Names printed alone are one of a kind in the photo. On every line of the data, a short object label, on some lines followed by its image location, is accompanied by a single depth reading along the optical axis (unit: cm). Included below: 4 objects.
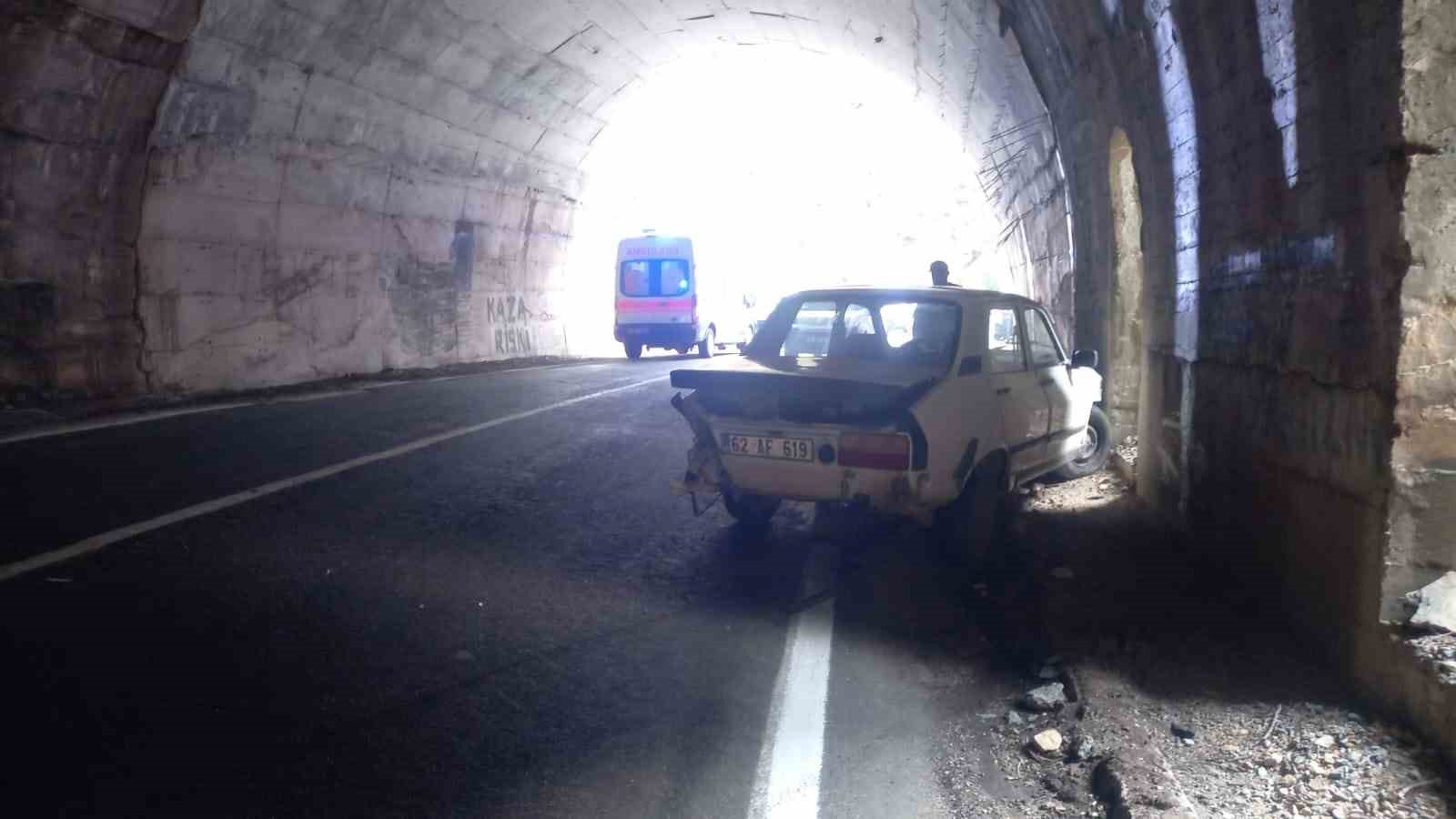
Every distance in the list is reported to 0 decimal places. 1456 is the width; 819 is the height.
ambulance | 2639
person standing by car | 898
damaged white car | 569
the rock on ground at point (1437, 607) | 343
